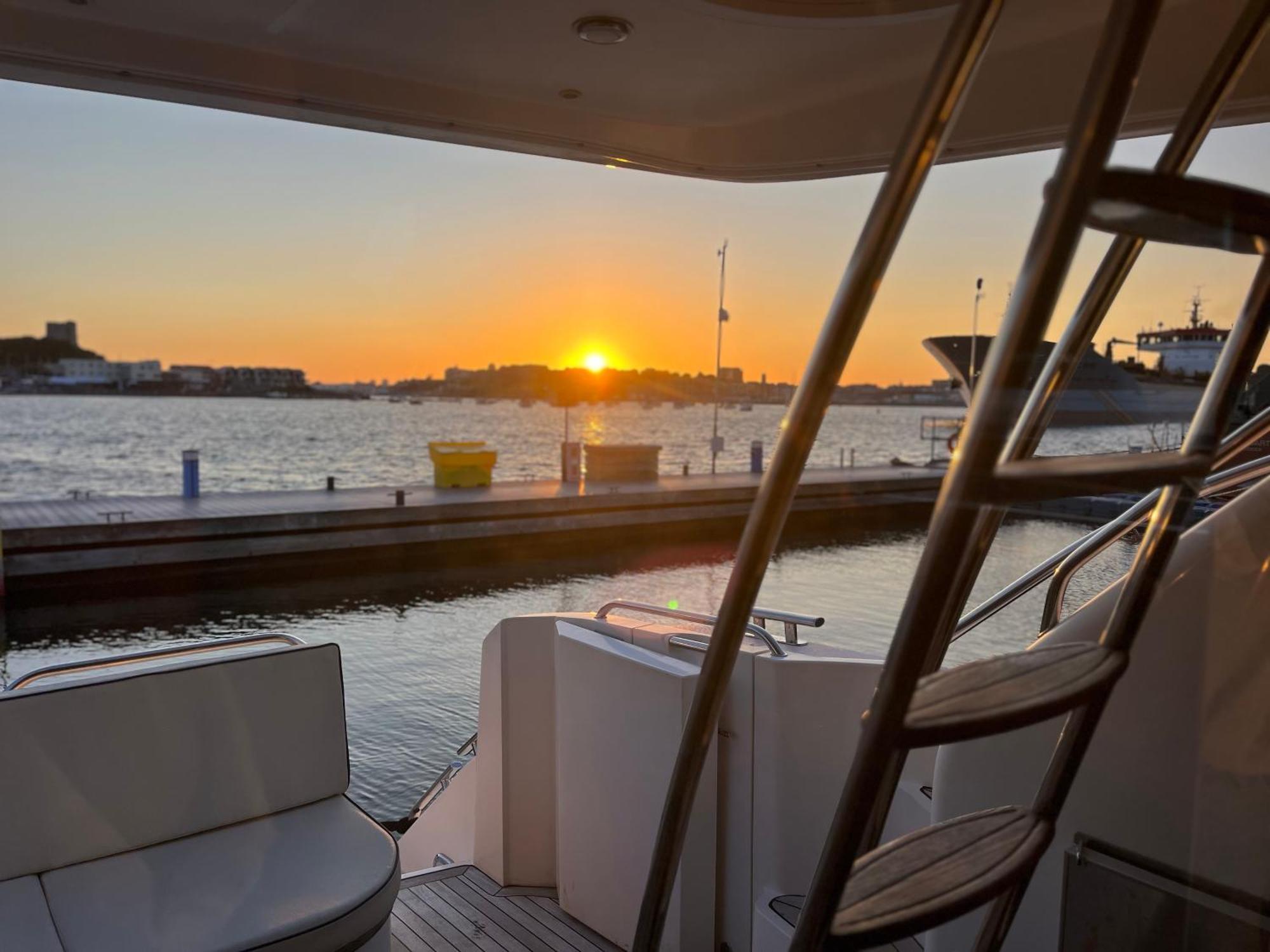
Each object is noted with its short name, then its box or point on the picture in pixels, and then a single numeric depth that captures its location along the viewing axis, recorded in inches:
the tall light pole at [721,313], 769.6
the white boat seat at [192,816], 68.9
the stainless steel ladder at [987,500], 22.3
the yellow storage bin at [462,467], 664.4
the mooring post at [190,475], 560.1
